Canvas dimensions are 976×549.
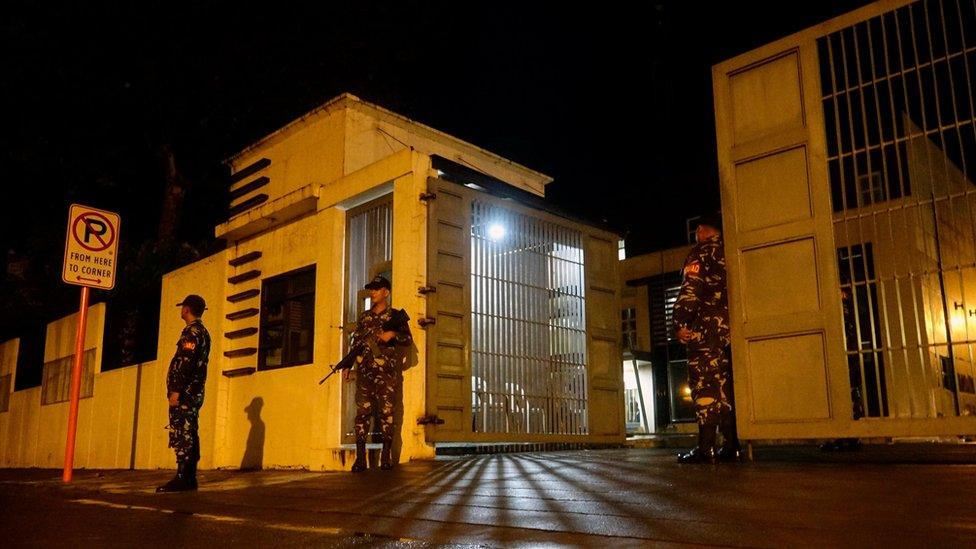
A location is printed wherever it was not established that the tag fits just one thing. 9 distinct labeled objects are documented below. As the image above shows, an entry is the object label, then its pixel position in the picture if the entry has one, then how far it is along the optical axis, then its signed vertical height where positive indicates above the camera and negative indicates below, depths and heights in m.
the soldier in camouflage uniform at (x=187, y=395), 6.39 +0.27
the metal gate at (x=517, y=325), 8.24 +1.15
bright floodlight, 9.08 +2.23
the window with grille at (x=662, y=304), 21.16 +3.24
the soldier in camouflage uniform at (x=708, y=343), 6.07 +0.60
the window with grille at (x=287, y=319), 9.57 +1.33
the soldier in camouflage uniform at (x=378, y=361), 7.52 +0.62
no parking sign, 8.51 +2.00
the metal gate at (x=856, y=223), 5.01 +1.36
